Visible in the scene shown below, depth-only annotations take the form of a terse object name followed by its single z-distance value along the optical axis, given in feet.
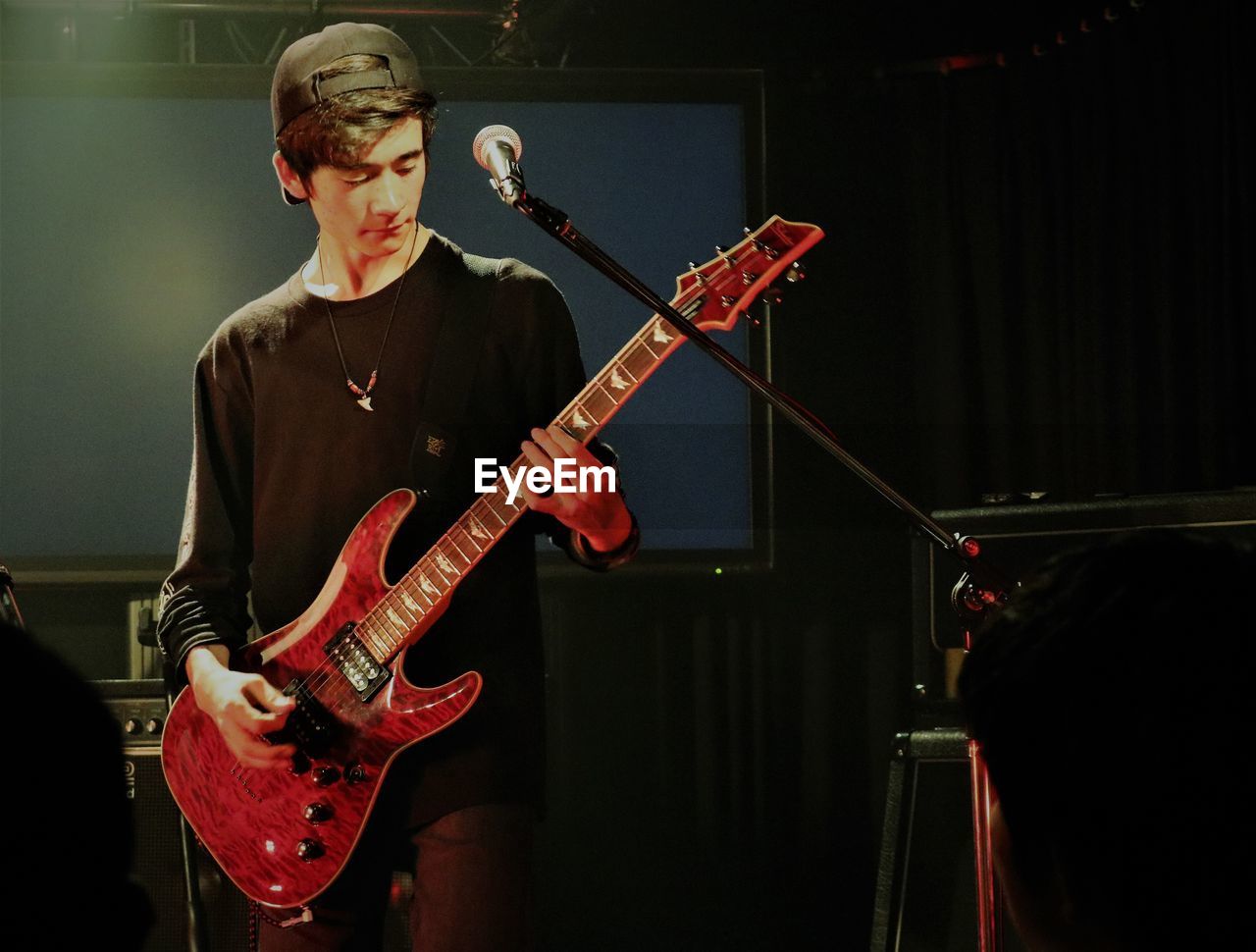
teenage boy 8.07
